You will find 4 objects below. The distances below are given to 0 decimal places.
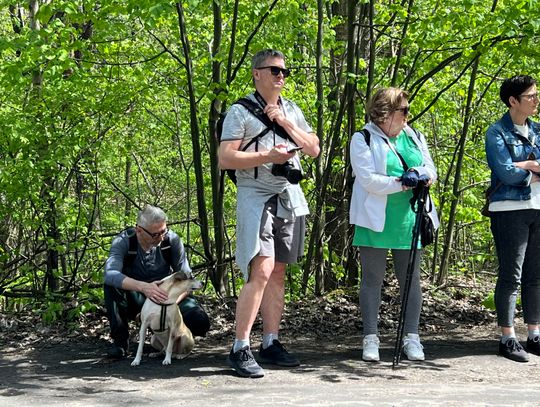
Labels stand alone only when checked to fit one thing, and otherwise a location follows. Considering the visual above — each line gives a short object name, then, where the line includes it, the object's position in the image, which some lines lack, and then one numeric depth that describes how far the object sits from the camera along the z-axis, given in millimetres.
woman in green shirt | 5410
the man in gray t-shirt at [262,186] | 5180
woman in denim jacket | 5617
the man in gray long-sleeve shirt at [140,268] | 5934
